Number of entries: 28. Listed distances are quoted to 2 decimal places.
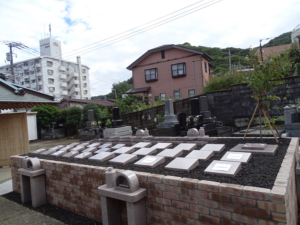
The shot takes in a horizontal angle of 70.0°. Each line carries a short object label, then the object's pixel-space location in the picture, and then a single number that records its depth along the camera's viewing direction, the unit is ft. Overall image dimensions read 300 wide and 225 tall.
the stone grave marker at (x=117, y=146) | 16.48
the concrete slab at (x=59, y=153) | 17.05
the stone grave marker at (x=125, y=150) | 14.69
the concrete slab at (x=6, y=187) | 17.61
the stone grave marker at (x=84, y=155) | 14.94
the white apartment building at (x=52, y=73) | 131.75
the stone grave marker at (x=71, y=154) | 15.92
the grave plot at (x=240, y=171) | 7.78
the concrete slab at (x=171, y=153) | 12.21
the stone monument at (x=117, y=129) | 39.50
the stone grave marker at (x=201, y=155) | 11.02
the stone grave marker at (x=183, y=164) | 9.68
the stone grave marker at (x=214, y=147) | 12.08
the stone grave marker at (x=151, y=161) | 11.00
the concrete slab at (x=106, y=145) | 17.32
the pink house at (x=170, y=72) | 67.56
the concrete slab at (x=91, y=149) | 16.66
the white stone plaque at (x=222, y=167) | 8.81
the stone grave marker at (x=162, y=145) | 14.44
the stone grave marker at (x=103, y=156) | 13.70
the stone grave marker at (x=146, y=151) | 13.54
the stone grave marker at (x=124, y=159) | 12.40
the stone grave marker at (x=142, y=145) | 15.48
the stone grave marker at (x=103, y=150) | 15.97
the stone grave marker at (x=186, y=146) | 13.05
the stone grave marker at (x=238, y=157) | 9.83
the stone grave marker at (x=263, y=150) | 10.57
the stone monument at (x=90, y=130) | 47.62
